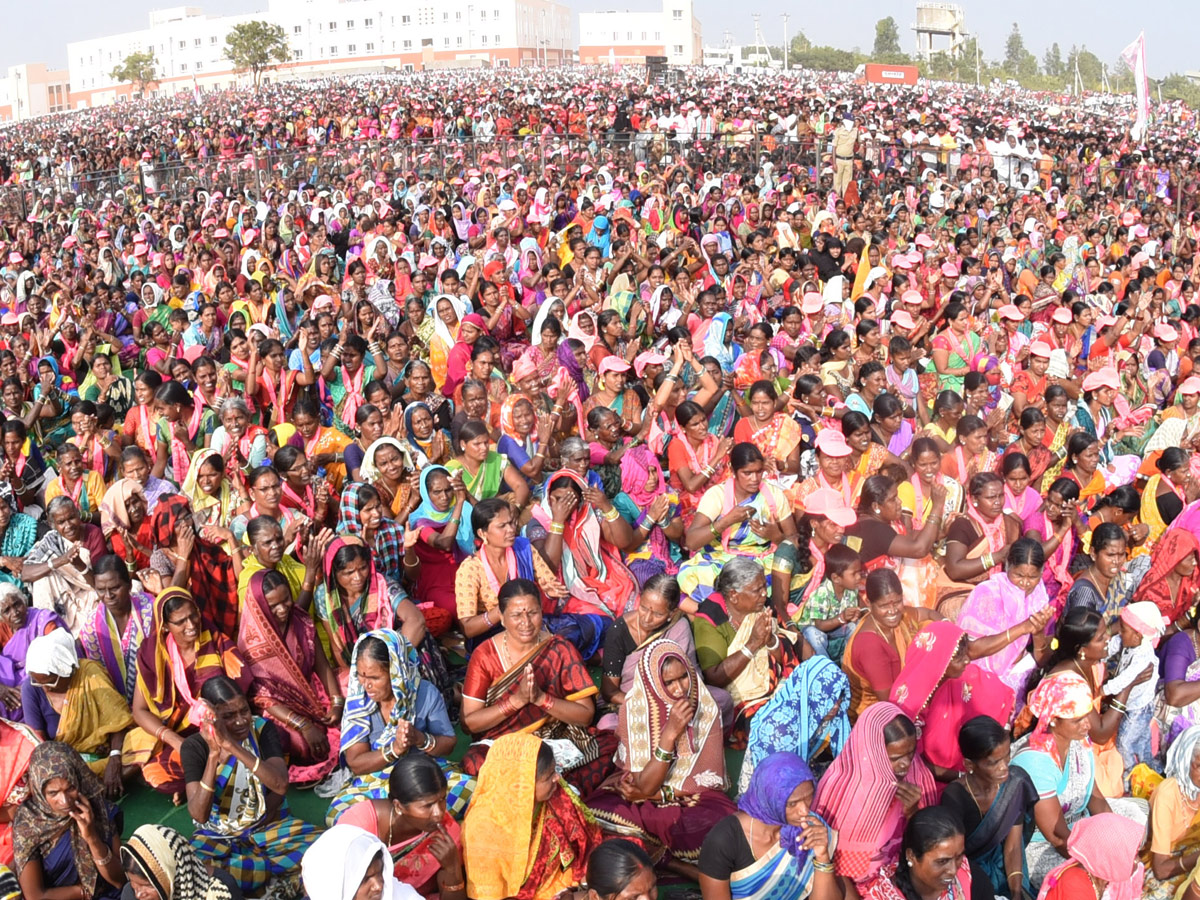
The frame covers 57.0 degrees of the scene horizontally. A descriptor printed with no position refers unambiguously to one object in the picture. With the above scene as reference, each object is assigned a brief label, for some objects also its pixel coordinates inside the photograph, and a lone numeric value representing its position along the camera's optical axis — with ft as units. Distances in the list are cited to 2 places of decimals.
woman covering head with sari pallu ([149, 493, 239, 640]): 13.92
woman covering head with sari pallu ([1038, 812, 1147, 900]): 8.93
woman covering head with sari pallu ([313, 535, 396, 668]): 13.39
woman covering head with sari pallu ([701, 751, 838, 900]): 9.12
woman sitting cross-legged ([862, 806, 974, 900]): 9.09
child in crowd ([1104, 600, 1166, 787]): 12.03
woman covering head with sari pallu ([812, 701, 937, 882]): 9.58
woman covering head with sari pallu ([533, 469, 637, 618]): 15.02
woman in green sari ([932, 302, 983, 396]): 23.73
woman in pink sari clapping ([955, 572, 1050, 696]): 12.50
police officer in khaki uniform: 49.88
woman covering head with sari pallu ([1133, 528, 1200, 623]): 13.70
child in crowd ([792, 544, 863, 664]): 13.21
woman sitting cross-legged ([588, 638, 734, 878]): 10.80
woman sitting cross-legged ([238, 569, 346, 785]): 12.70
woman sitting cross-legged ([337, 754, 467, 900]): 9.50
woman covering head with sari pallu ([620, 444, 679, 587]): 16.08
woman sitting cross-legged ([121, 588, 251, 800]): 12.37
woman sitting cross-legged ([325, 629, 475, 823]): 11.29
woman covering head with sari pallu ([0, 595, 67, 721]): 13.20
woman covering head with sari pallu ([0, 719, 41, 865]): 10.98
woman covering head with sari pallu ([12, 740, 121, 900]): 9.83
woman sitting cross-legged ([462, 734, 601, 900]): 9.62
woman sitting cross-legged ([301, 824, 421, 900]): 8.43
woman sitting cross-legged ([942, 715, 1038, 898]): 10.16
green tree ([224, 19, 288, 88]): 189.26
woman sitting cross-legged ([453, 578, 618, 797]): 11.83
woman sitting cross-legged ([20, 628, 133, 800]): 12.22
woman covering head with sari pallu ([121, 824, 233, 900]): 8.91
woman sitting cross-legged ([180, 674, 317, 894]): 10.61
